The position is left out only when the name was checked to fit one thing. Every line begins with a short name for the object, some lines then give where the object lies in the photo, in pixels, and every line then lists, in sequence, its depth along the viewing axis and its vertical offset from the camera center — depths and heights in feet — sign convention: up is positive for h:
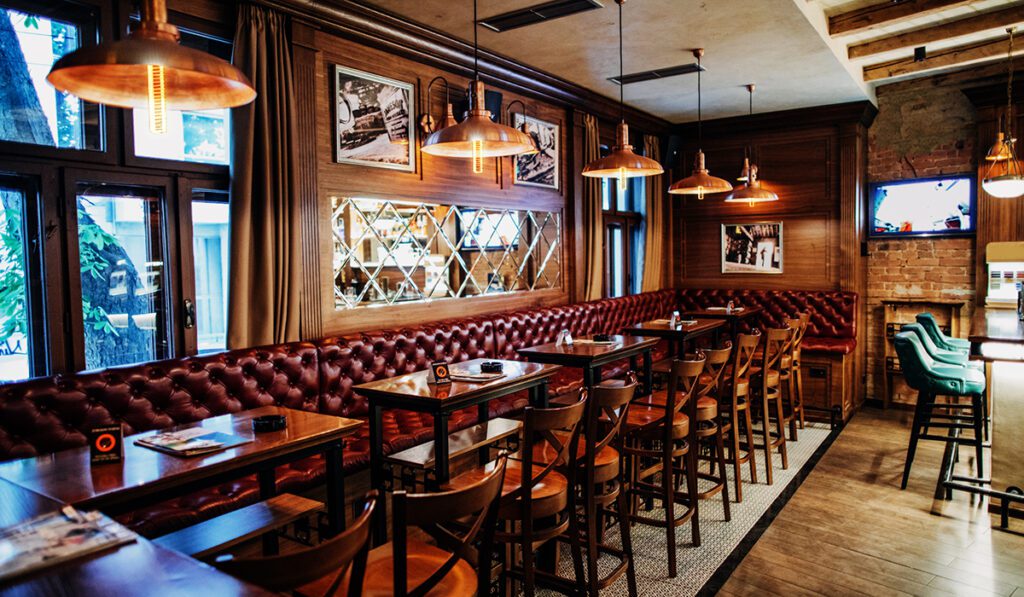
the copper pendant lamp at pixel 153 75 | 5.66 +1.90
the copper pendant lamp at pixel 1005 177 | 16.92 +2.14
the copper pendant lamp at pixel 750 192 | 20.03 +2.22
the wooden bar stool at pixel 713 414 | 12.49 -2.88
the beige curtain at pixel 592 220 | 22.12 +1.61
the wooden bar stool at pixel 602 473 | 9.12 -2.98
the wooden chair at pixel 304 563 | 4.31 -1.92
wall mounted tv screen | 22.02 +1.86
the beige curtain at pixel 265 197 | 12.20 +1.47
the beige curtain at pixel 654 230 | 25.75 +1.45
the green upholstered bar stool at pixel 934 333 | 18.54 -2.01
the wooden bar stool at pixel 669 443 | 11.04 -3.11
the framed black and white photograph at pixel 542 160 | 19.81 +3.33
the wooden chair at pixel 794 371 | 17.87 -3.04
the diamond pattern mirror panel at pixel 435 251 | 14.94 +0.51
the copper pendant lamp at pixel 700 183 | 17.80 +2.24
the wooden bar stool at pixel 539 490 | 7.99 -2.94
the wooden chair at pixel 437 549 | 5.21 -2.51
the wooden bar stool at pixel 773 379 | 15.11 -2.90
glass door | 10.66 +0.03
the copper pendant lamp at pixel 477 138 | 10.14 +2.12
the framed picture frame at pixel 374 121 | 14.47 +3.46
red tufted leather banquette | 9.01 -1.96
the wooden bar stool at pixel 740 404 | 14.12 -3.07
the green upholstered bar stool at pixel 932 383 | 14.26 -2.65
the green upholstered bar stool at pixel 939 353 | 16.40 -2.39
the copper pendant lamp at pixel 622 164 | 13.33 +2.10
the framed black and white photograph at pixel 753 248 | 25.36 +0.63
